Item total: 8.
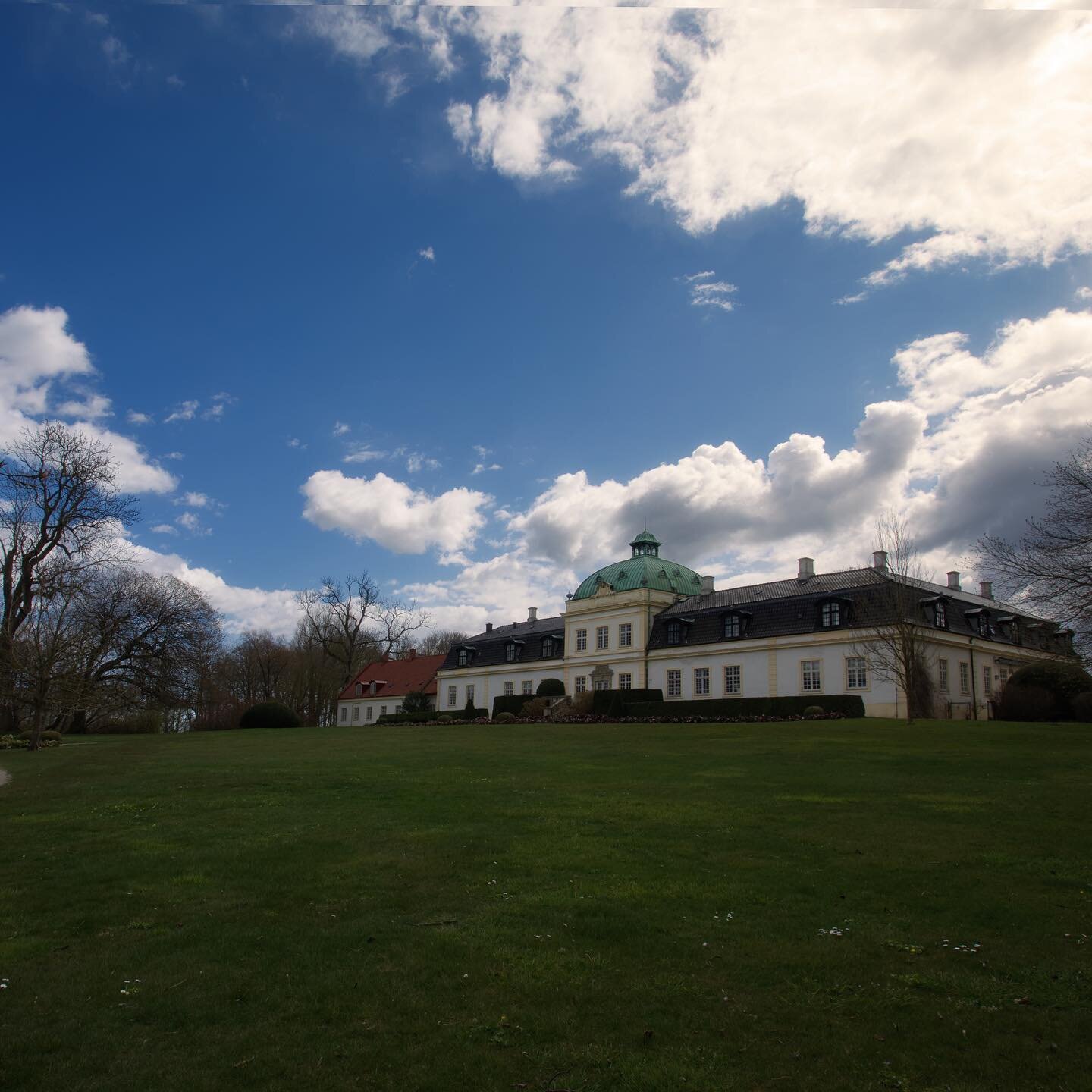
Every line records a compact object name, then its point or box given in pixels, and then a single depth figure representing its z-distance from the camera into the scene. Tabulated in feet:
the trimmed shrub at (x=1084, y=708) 94.58
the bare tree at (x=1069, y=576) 69.10
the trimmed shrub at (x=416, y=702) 207.62
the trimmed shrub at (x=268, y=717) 151.74
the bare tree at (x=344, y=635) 228.02
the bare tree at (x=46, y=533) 121.70
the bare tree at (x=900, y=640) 97.93
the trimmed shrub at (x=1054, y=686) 96.89
